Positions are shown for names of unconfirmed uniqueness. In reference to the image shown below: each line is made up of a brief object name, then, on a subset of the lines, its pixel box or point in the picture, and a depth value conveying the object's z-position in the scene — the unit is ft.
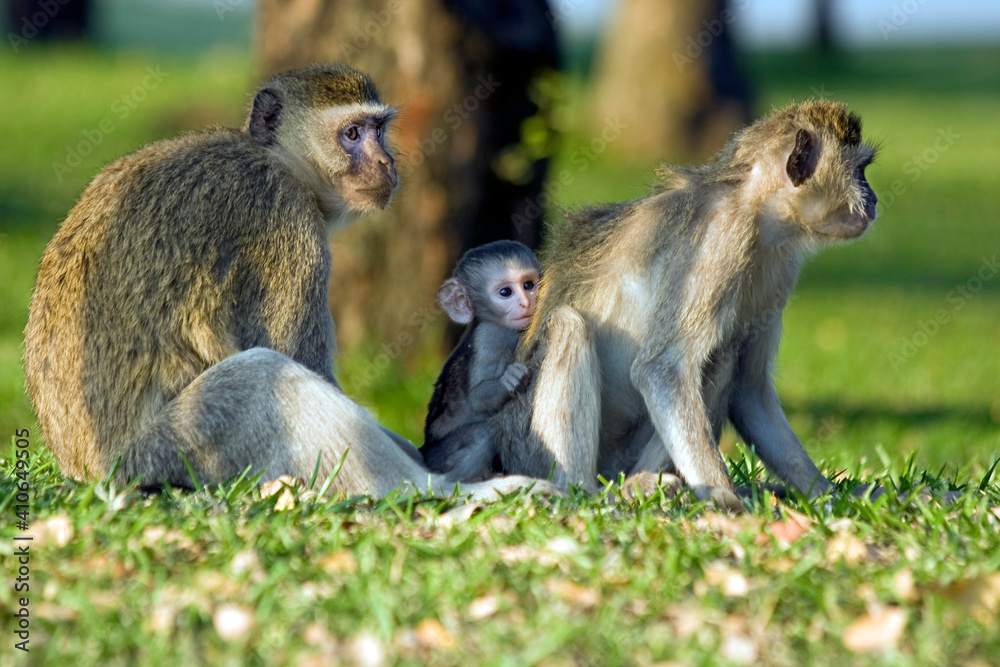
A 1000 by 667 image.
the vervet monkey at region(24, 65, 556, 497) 33.40
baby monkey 37.93
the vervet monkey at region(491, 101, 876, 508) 35.06
